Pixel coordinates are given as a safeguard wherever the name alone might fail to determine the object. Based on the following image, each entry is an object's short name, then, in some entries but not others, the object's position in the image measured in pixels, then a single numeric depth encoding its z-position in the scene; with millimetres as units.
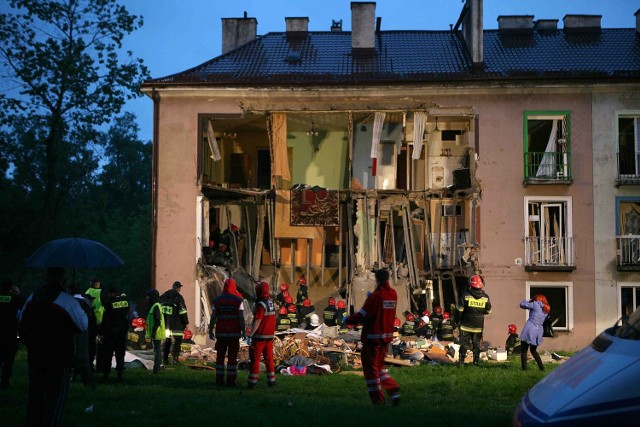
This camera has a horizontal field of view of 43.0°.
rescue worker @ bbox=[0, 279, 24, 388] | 14148
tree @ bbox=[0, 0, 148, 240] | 35688
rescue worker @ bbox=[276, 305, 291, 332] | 23733
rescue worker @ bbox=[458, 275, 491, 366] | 18469
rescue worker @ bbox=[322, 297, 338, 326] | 26094
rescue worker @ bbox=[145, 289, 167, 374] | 16688
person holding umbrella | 8570
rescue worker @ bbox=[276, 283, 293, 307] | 27295
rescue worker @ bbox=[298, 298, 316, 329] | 26877
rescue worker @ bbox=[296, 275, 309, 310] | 27828
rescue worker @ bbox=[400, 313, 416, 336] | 24259
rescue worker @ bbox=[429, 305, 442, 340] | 25359
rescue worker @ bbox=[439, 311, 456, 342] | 24734
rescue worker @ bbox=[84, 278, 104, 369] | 16003
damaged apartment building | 28281
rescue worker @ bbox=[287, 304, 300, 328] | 24622
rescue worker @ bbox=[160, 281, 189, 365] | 17173
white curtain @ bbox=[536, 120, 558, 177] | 28547
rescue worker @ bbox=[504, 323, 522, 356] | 23312
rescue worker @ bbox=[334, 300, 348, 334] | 25581
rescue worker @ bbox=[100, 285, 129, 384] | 15039
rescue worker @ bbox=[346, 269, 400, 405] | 11258
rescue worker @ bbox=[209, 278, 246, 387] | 14289
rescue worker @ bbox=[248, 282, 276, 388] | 14102
